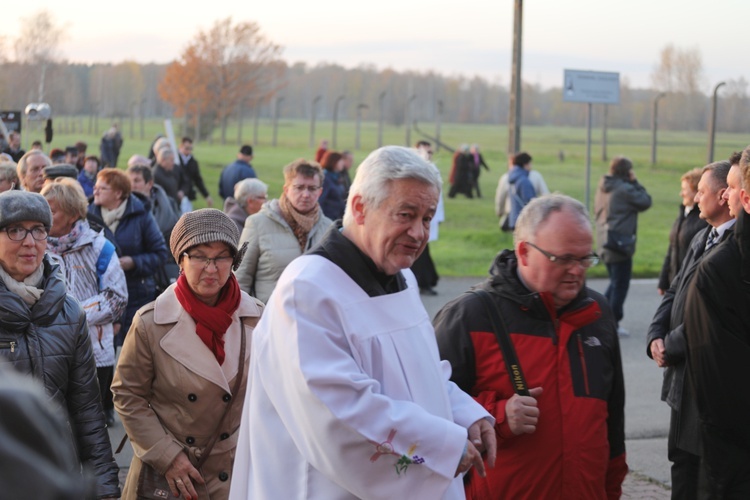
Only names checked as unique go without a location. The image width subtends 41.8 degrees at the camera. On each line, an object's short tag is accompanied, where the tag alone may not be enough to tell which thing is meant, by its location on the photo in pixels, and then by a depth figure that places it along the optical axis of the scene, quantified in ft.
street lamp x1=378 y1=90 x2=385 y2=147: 130.76
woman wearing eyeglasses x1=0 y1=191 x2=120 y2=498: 12.80
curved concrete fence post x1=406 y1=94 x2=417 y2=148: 137.59
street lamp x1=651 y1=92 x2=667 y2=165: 104.54
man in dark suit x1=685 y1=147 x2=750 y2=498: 11.87
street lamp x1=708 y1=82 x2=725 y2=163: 79.54
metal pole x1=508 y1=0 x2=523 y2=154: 62.13
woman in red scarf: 13.12
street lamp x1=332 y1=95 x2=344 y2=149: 142.18
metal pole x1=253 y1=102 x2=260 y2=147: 174.79
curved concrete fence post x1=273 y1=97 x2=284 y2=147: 161.68
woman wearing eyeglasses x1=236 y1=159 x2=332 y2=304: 22.06
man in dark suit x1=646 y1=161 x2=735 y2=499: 14.51
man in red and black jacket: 11.74
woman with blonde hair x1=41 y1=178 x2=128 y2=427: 19.39
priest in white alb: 8.66
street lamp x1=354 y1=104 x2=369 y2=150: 132.85
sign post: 54.34
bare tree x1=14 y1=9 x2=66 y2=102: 147.64
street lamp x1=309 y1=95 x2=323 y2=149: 146.82
